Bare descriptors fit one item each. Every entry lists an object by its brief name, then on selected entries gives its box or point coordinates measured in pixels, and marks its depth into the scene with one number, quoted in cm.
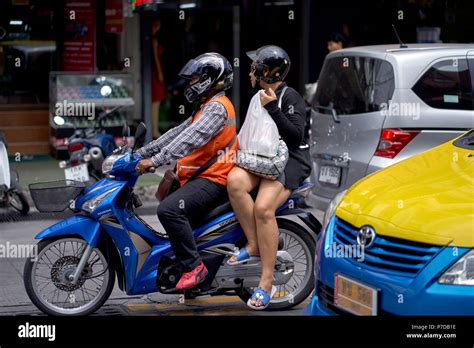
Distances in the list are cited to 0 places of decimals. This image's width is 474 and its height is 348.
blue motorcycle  990
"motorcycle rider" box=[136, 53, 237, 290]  975
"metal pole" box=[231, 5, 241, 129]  2319
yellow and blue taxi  701
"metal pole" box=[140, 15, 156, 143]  2261
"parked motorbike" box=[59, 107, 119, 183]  1647
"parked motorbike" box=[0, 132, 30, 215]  1493
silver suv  1277
